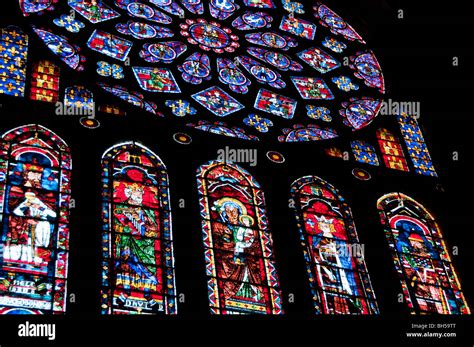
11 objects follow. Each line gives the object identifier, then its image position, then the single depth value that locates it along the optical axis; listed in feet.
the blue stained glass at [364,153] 54.24
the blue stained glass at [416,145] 55.77
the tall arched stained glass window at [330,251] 44.88
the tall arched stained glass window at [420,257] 46.75
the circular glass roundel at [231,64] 52.49
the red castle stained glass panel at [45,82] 49.62
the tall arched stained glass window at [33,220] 39.81
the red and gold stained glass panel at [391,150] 55.21
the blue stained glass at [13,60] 49.37
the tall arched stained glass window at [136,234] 41.45
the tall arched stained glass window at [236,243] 43.21
